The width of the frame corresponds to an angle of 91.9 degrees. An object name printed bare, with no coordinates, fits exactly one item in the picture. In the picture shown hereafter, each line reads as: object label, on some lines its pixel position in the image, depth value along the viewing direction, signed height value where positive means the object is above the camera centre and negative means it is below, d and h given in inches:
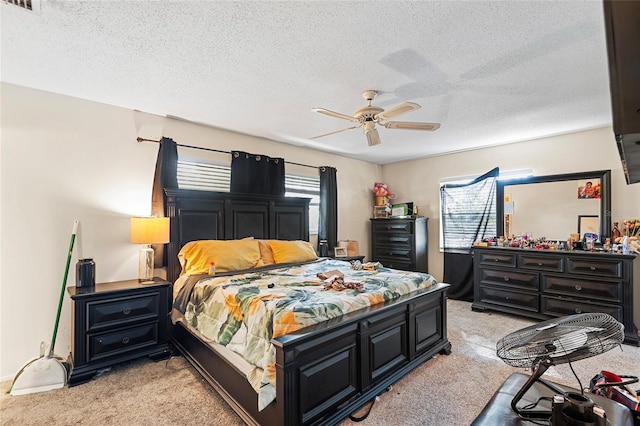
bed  71.1 -36.7
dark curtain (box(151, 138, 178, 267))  133.2 +15.2
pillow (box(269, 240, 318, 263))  146.1 -18.6
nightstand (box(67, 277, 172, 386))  100.3 -38.5
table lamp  117.3 -7.0
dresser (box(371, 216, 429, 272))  208.5 -20.6
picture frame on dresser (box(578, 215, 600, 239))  152.8 -6.3
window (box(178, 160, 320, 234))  145.7 +18.2
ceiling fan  99.4 +32.0
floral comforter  73.8 -25.5
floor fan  41.4 -21.4
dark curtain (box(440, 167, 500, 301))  189.9 -6.8
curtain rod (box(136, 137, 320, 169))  131.6 +31.8
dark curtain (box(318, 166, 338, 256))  200.4 +2.1
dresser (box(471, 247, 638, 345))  131.6 -33.9
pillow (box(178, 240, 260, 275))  123.1 -17.5
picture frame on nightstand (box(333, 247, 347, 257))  193.0 -24.3
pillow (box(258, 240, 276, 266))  143.2 -18.8
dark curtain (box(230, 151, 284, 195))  159.3 +21.3
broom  94.3 -50.1
